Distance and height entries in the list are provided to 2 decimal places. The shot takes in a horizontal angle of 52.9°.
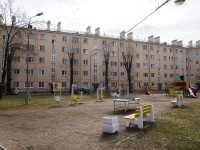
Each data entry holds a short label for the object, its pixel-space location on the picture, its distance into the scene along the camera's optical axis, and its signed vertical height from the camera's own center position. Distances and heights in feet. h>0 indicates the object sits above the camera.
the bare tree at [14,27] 74.95 +21.99
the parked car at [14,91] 144.05 -6.89
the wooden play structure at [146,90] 121.74 -6.30
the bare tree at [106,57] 178.72 +21.82
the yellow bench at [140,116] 27.12 -5.06
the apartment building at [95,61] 164.04 +18.75
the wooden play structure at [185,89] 89.95 -4.44
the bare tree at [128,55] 181.47 +24.03
